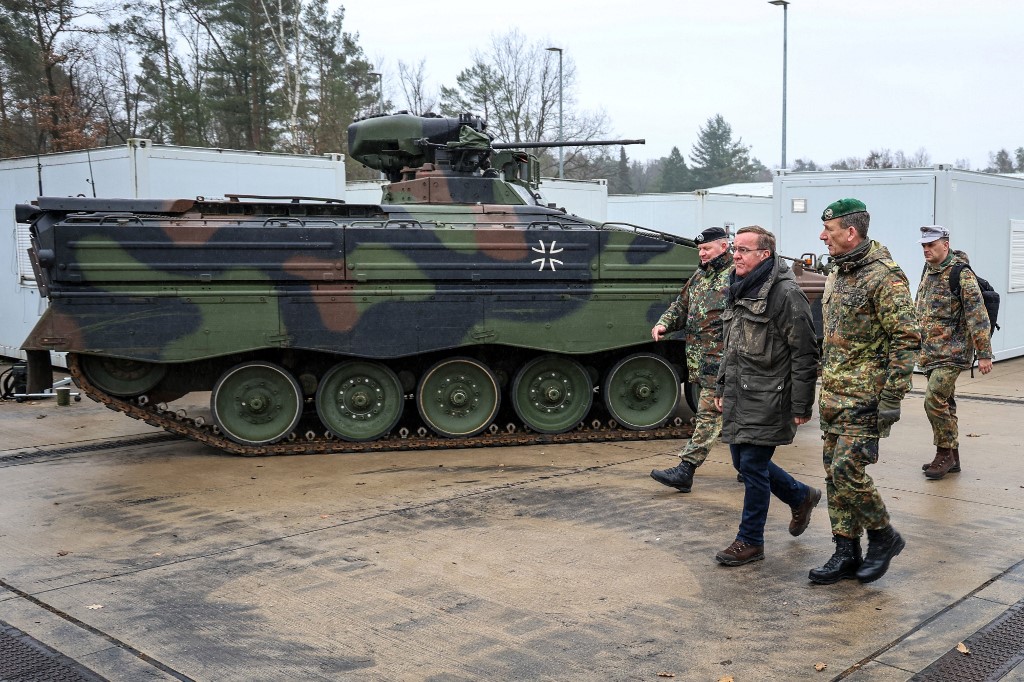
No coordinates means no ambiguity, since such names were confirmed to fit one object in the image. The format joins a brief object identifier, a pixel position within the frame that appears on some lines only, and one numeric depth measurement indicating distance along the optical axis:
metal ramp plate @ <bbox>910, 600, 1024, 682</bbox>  4.22
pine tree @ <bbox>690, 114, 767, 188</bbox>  68.12
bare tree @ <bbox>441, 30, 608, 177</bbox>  40.41
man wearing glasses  5.27
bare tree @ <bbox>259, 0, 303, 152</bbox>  31.42
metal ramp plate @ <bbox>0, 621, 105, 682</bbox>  4.26
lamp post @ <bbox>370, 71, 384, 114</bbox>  38.53
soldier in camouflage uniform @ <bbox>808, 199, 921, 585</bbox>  5.01
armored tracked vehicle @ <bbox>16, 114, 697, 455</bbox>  8.79
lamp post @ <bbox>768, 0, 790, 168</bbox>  23.17
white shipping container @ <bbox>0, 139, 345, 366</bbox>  13.01
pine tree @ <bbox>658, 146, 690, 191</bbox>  66.56
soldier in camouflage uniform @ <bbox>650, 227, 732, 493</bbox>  7.27
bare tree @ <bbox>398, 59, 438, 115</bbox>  40.69
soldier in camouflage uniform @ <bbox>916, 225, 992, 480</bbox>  7.71
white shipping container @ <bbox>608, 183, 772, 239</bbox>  21.58
